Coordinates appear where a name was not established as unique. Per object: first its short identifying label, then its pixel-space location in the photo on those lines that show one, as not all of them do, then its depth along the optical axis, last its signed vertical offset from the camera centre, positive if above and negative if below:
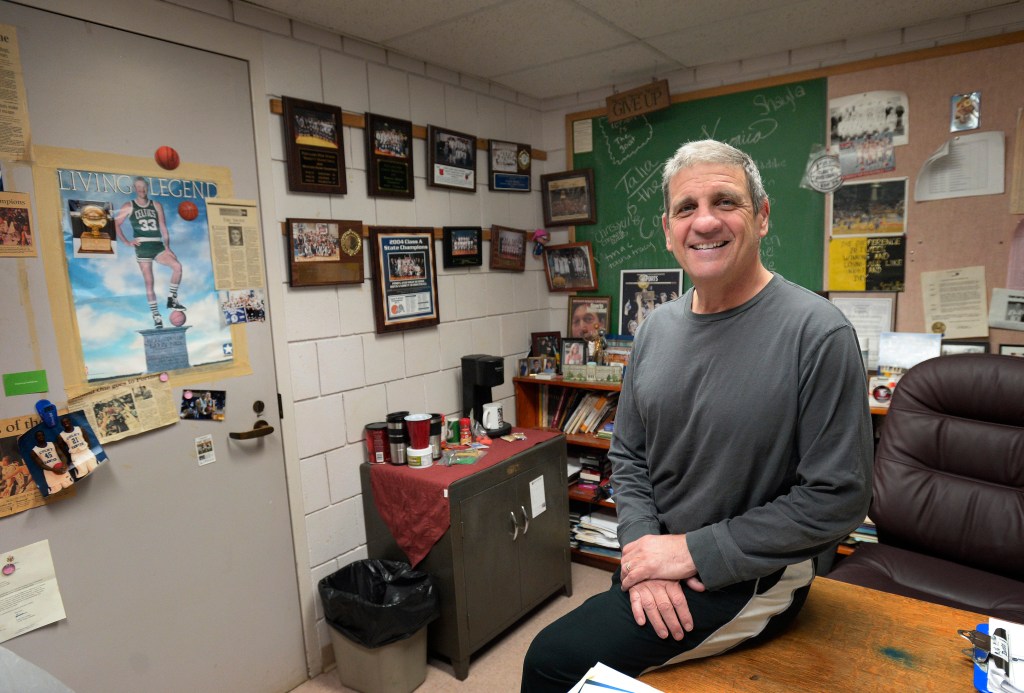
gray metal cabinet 2.37 -1.18
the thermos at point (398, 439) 2.55 -0.70
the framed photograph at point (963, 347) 2.57 -0.42
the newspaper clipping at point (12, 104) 1.64 +0.51
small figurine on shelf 3.39 -0.48
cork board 2.47 +0.41
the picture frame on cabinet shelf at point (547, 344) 3.56 -0.45
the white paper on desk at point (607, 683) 1.07 -0.75
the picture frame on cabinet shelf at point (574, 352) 3.40 -0.49
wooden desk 1.14 -0.81
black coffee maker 2.97 -0.55
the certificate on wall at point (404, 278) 2.67 -0.02
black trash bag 2.20 -1.24
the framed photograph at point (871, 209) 2.70 +0.20
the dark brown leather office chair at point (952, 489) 1.95 -0.83
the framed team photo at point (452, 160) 2.90 +0.55
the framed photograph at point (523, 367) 3.49 -0.57
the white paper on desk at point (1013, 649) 1.07 -0.76
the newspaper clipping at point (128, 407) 1.84 -0.38
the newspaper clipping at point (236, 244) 2.13 +0.13
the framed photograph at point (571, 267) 3.57 -0.01
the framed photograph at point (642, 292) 3.32 -0.17
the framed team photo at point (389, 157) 2.61 +0.51
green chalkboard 2.92 +0.49
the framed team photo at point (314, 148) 2.30 +0.51
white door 1.73 -0.70
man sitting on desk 1.16 -0.40
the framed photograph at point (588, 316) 3.55 -0.30
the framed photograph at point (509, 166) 3.27 +0.57
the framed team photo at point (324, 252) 2.35 +0.10
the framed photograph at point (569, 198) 3.51 +0.40
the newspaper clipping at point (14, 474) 1.67 -0.51
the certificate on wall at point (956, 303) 2.57 -0.23
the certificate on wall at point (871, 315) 2.75 -0.29
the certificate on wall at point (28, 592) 1.67 -0.85
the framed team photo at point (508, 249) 3.30 +0.11
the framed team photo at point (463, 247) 3.00 +0.12
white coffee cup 2.95 -0.72
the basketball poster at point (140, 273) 1.82 +0.04
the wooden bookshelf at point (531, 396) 3.36 -0.75
